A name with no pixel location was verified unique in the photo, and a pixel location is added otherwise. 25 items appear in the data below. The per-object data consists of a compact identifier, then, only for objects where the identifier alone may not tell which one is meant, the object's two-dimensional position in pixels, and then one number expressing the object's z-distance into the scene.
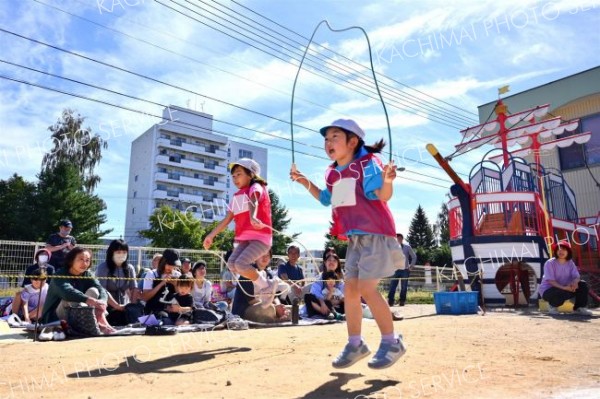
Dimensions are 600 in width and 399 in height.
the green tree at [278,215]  43.71
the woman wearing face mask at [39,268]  6.69
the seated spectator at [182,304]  6.55
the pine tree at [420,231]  60.81
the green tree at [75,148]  34.06
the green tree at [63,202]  32.84
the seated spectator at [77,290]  5.41
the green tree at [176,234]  38.44
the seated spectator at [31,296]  6.91
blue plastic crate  8.98
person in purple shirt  8.34
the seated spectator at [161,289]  6.62
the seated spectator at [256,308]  7.15
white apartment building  64.00
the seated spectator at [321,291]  7.91
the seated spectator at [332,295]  8.03
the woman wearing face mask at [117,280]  6.31
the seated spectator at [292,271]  8.76
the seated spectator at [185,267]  9.05
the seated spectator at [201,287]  7.66
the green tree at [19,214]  32.81
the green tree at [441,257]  47.88
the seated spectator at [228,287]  10.01
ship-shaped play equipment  11.16
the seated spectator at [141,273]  7.19
